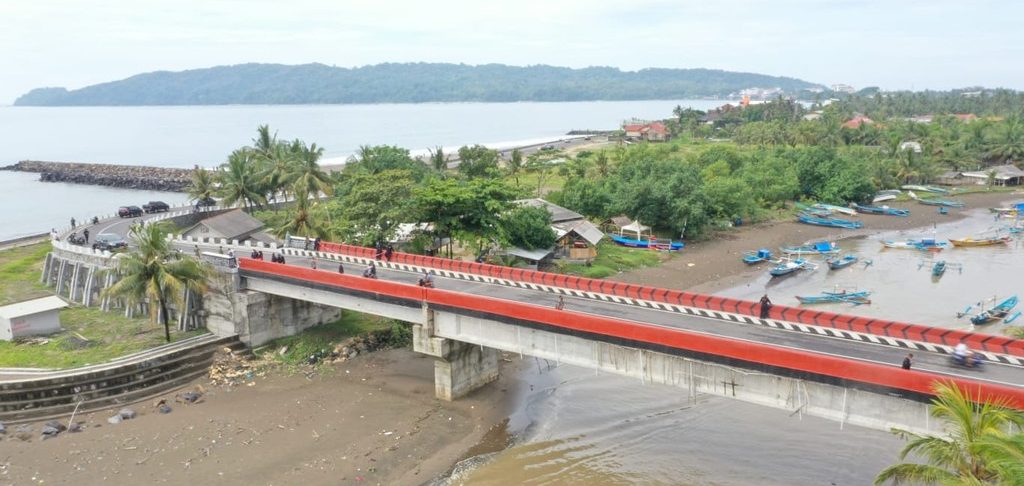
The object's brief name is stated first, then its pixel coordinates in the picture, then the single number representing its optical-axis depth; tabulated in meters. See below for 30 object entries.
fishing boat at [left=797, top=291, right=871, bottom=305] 48.97
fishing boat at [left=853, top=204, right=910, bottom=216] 85.06
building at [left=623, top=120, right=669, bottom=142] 165.25
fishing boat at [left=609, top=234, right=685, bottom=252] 63.56
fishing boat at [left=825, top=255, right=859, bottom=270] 58.59
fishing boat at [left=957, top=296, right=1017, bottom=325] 43.75
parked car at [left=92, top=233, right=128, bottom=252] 46.75
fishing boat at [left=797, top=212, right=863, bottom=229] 77.62
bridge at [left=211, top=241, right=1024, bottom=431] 20.94
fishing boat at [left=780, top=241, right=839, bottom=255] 64.44
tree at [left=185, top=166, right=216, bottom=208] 71.25
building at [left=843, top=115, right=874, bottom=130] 141.88
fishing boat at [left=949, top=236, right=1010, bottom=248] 67.50
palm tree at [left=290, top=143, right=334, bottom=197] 67.58
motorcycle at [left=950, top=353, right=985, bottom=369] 21.56
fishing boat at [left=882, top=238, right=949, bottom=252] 66.06
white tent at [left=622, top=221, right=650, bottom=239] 65.25
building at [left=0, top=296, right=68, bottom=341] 36.69
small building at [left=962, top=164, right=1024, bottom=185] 105.06
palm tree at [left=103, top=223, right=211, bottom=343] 34.78
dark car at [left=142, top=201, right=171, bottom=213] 69.19
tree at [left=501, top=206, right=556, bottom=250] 51.34
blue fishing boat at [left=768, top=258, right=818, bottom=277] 55.82
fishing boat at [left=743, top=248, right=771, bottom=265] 60.41
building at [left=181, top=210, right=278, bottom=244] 49.28
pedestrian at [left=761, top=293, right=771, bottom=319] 26.14
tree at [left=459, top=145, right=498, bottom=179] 81.38
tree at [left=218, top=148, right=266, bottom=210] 67.62
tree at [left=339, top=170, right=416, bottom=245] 45.12
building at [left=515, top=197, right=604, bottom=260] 56.44
